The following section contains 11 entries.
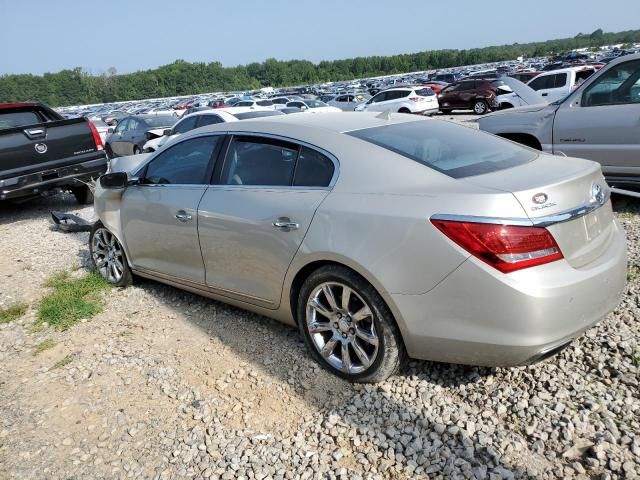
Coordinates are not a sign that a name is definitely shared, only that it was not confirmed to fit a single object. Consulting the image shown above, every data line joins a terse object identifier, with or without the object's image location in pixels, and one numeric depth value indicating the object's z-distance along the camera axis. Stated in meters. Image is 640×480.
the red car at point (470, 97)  23.80
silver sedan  2.47
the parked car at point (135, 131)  14.38
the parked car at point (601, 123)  5.68
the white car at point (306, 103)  25.96
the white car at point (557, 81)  19.50
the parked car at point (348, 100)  30.42
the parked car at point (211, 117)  11.10
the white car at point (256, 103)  31.33
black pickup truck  7.39
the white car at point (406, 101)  25.25
